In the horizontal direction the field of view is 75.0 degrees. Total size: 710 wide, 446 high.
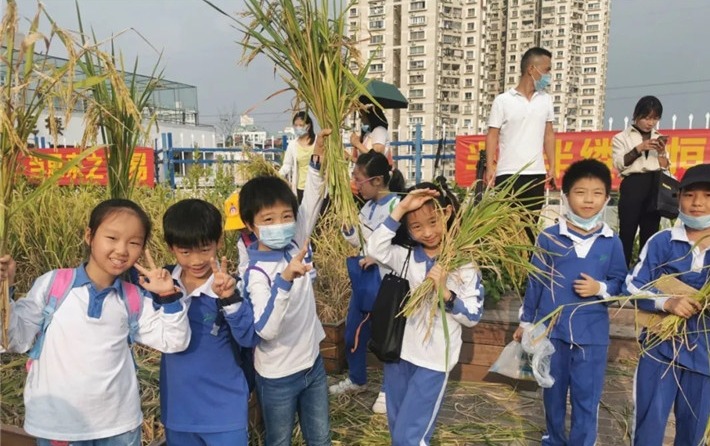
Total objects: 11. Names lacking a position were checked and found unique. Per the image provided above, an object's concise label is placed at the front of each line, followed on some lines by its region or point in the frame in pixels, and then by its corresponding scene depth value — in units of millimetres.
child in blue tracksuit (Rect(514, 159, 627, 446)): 2115
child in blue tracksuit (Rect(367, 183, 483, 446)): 1895
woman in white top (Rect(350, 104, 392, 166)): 3309
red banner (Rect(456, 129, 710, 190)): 6723
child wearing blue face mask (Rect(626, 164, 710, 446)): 1887
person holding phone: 3215
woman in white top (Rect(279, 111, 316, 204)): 3996
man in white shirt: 3266
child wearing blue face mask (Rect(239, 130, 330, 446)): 1805
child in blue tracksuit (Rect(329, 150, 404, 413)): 2709
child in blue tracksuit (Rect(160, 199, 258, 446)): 1668
